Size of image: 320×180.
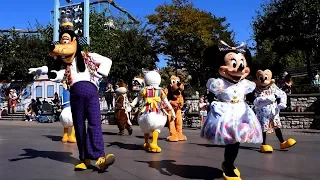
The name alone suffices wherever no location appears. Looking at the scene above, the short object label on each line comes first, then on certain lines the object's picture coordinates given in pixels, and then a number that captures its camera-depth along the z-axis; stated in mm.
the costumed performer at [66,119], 6914
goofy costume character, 4111
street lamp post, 11294
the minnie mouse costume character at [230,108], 3691
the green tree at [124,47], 18937
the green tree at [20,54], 20332
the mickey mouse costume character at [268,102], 6025
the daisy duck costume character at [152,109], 5748
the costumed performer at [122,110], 8858
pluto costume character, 7696
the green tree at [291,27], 15329
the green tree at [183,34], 21236
